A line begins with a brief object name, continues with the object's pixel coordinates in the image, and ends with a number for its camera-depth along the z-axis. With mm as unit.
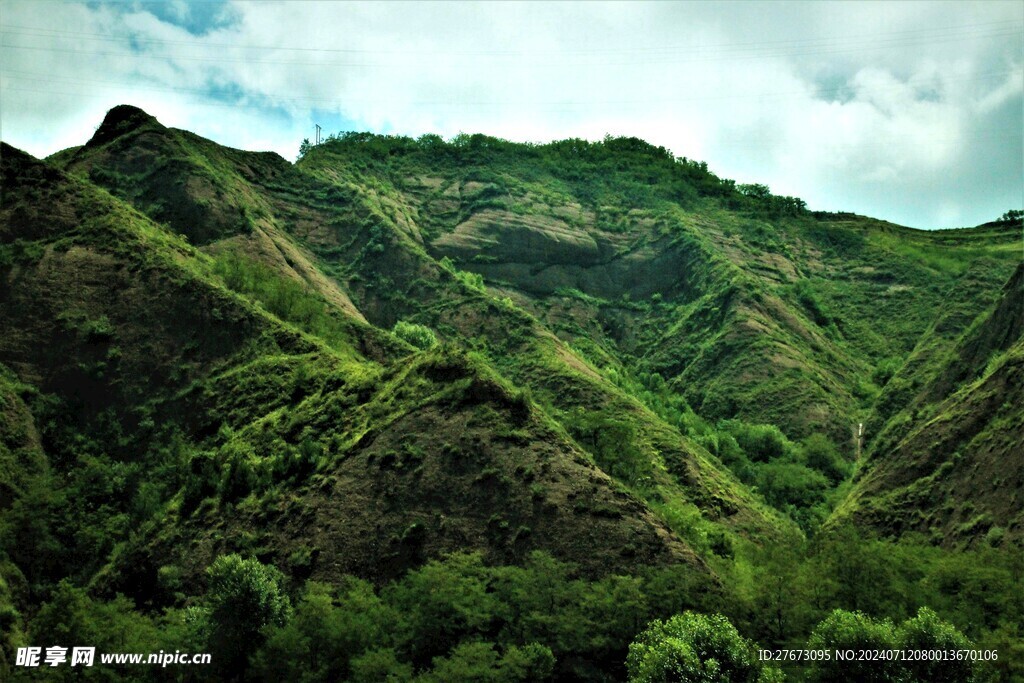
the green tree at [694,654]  50781
